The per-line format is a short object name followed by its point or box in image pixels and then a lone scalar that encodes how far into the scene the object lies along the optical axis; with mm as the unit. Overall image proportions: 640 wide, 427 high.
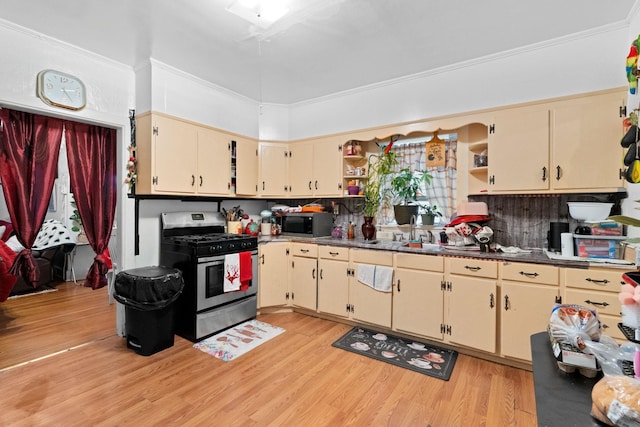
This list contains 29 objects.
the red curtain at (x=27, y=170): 2789
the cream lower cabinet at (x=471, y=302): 2582
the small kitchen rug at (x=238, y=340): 2809
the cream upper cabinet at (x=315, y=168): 3877
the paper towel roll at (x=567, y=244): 2434
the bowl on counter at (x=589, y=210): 2381
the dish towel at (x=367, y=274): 3186
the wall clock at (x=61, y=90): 2635
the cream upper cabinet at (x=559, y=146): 2434
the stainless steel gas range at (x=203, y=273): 3002
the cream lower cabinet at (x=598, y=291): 2158
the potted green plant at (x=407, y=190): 3490
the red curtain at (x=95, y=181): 3180
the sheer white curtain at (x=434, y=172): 3365
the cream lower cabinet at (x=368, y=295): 3131
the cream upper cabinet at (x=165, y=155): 3090
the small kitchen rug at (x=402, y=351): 2553
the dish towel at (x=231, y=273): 3195
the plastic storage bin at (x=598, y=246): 2297
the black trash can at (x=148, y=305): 2658
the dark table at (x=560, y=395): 669
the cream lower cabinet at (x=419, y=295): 2838
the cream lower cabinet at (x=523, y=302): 2369
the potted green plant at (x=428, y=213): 3393
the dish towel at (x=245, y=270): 3336
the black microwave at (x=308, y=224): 3846
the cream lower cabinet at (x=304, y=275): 3639
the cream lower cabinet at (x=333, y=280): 3400
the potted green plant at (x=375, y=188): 3717
